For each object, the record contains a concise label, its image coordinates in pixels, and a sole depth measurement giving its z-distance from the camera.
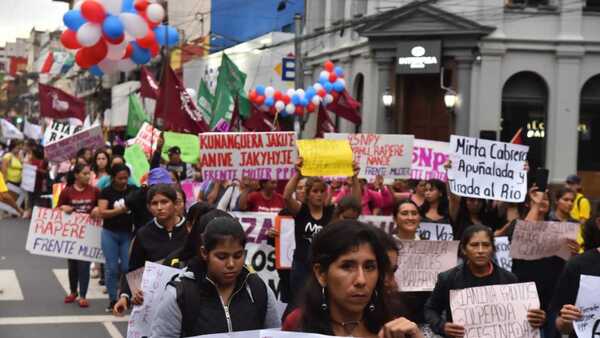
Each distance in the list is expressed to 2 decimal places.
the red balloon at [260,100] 25.72
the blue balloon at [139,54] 14.68
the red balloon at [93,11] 13.59
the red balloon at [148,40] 14.45
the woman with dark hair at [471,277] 5.50
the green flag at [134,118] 25.20
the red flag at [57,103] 22.56
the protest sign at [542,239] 7.80
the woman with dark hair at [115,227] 10.27
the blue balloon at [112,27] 13.55
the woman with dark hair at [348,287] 3.01
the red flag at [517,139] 11.20
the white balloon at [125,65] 14.76
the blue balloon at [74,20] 13.81
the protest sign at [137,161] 13.74
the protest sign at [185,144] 16.95
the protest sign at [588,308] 5.28
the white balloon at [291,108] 25.48
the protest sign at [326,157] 9.07
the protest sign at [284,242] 8.68
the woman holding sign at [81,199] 10.79
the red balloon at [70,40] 13.84
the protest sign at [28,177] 21.66
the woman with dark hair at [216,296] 4.09
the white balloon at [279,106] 25.25
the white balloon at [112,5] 13.84
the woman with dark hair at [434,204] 8.27
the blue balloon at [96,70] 15.37
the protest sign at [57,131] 17.09
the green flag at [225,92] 18.30
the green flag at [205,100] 21.06
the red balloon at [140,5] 14.14
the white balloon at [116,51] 14.01
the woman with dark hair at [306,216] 7.61
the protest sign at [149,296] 5.29
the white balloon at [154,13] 14.33
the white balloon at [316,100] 24.97
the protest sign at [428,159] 11.73
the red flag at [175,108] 14.52
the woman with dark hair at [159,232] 6.44
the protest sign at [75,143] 15.88
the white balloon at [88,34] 13.65
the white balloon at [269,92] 25.91
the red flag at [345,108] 26.34
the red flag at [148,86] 18.59
